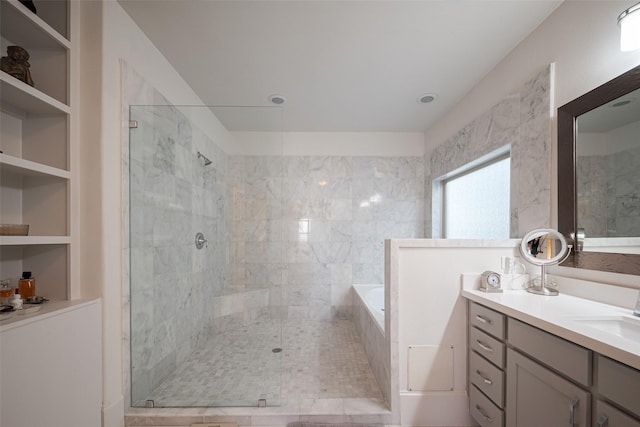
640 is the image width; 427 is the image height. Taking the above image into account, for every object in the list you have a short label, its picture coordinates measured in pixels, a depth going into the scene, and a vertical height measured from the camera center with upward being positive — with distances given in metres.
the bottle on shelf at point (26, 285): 1.19 -0.34
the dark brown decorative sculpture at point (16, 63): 1.13 +0.68
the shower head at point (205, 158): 1.96 +0.43
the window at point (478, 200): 2.25 +0.14
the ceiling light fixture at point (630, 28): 1.10 +0.82
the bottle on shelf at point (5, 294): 1.10 -0.36
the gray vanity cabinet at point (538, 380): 0.78 -0.65
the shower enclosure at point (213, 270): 1.65 -0.41
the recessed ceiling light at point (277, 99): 2.56 +1.18
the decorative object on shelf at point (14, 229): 1.08 -0.07
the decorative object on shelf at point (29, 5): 1.14 +0.96
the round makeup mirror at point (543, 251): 1.42 -0.22
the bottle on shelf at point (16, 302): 1.09 -0.38
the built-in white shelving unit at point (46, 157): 1.23 +0.29
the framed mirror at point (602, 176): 1.17 +0.20
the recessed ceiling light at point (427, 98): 2.54 +1.19
